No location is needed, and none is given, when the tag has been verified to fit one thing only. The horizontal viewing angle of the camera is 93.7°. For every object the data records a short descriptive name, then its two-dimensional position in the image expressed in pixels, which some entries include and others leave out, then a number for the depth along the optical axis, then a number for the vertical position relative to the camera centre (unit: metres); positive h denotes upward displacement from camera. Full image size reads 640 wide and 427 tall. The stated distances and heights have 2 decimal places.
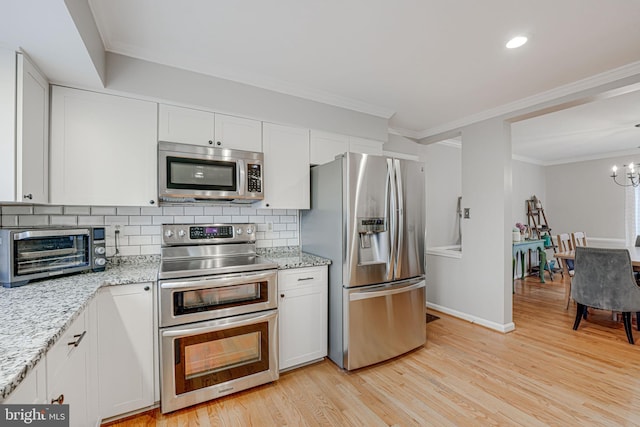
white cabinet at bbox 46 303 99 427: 1.13 -0.69
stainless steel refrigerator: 2.45 -0.32
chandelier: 5.37 +0.66
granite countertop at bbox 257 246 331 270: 2.46 -0.40
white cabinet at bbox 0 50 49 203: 1.58 +0.49
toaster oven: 1.63 -0.23
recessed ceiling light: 2.03 +1.18
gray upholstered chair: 2.92 -0.70
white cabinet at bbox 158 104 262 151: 2.28 +0.69
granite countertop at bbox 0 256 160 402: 0.85 -0.40
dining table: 3.62 -0.55
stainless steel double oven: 1.94 -0.76
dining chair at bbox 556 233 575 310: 4.15 -0.54
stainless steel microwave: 2.22 +0.33
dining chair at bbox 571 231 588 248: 4.95 -0.43
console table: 5.09 -0.62
